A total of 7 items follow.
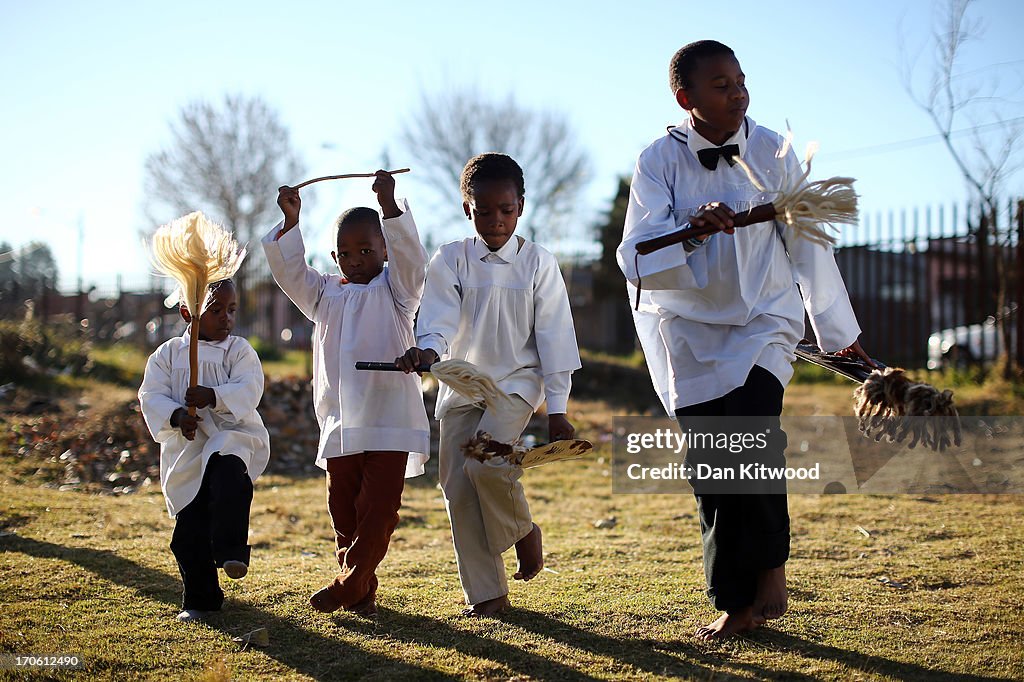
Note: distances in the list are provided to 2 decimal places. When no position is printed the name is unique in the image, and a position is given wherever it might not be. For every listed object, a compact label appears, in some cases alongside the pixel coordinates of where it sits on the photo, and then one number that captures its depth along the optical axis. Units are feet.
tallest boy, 13.08
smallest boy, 15.07
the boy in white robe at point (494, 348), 14.85
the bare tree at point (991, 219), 40.81
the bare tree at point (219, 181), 80.23
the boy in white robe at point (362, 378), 15.10
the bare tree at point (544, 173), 92.22
